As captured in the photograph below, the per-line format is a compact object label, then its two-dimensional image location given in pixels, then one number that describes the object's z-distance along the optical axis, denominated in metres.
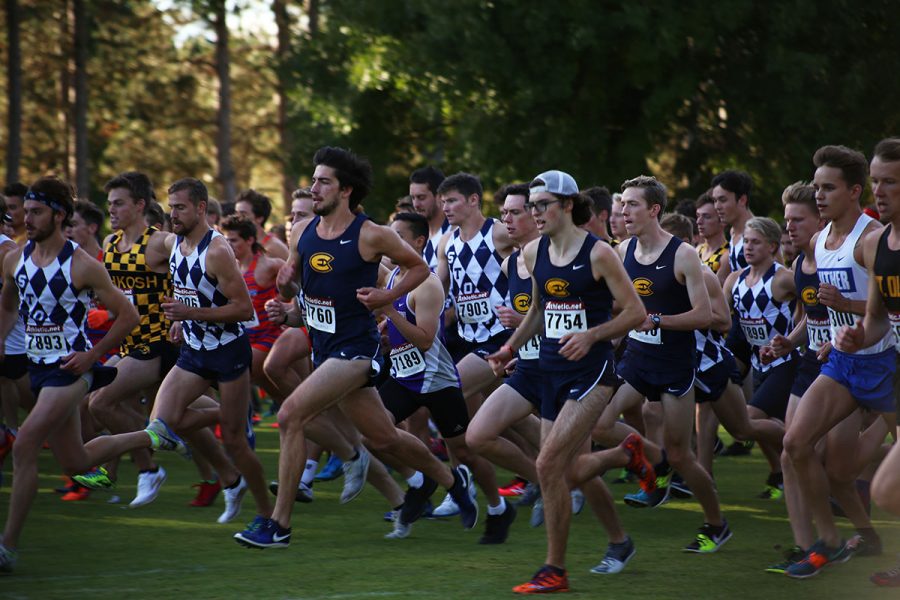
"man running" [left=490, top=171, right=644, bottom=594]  13.70
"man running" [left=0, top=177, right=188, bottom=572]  15.54
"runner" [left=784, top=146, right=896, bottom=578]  14.31
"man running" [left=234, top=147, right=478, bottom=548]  15.32
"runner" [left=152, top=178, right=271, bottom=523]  17.25
